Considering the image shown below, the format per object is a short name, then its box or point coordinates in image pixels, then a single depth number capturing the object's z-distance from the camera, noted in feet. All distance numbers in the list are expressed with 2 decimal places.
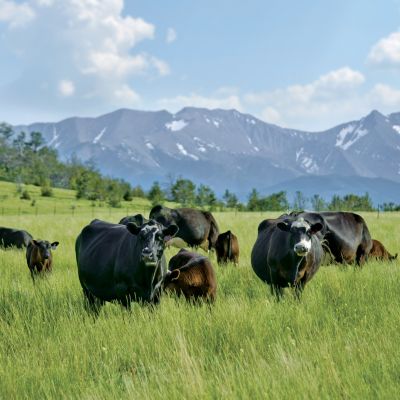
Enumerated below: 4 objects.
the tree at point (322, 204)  373.28
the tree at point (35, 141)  618.44
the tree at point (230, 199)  430.20
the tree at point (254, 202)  421.18
